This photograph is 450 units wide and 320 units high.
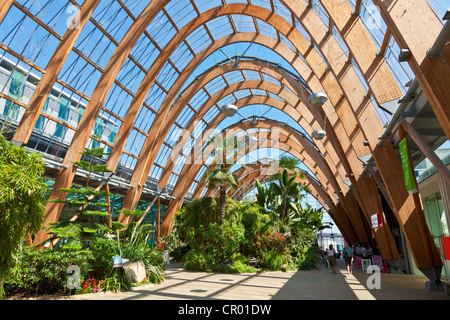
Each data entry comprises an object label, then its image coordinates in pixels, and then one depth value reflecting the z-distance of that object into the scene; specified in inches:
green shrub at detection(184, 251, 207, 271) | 648.9
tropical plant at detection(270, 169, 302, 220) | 934.4
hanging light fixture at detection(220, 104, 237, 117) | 538.0
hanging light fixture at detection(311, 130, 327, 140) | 552.3
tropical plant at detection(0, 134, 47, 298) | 210.5
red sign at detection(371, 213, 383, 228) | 538.2
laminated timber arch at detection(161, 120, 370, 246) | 903.1
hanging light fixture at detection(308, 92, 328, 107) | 402.9
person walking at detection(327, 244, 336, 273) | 636.7
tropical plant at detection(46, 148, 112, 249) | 382.0
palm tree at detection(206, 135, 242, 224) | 733.9
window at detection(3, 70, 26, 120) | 510.3
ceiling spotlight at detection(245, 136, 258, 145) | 1518.2
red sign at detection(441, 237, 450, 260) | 331.1
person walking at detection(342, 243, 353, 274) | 606.9
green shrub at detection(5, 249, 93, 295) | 330.6
